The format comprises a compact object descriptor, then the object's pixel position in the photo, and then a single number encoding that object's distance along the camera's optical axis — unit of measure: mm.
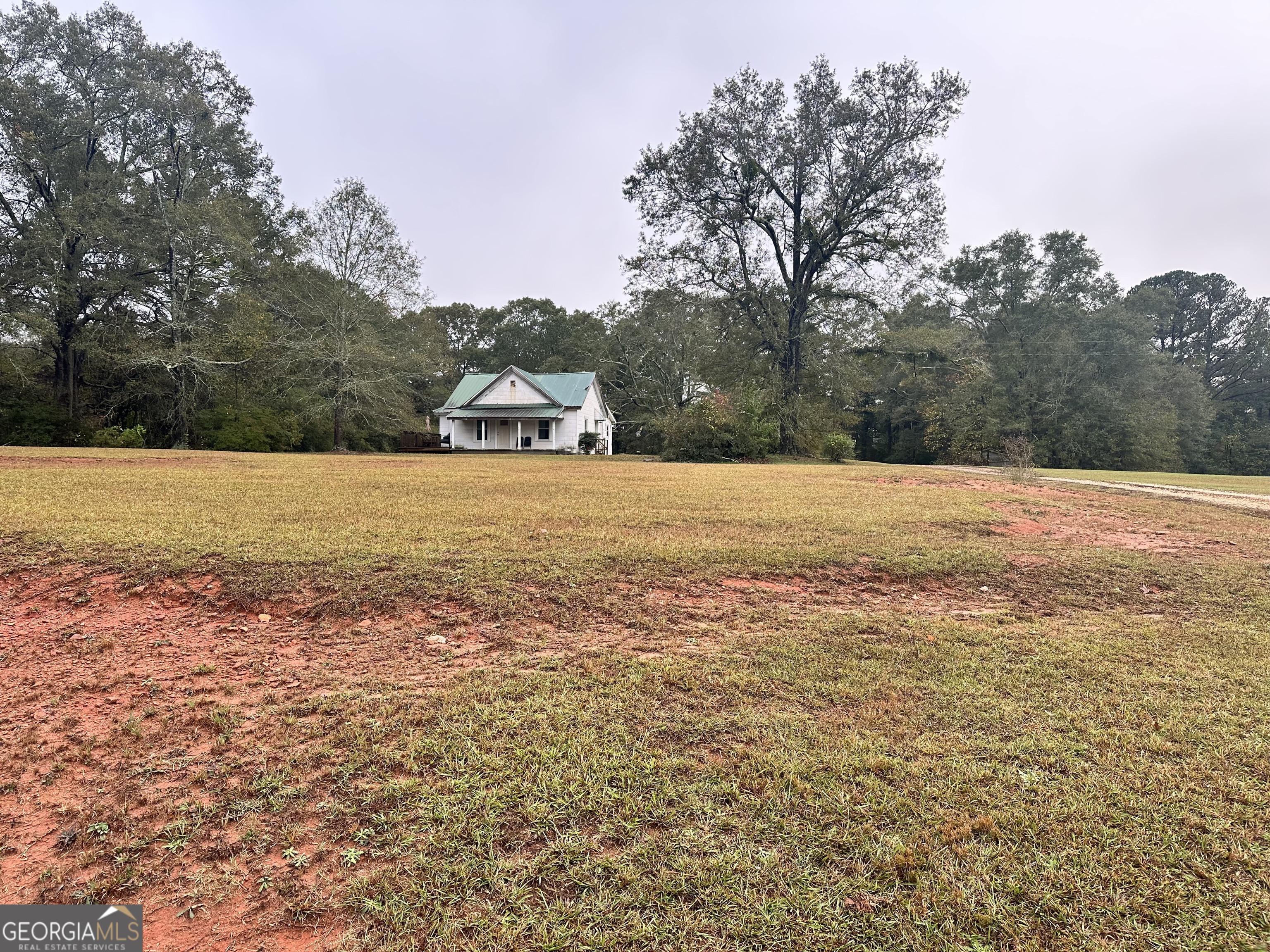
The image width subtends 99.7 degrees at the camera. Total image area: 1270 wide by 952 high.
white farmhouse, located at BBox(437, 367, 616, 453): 30469
